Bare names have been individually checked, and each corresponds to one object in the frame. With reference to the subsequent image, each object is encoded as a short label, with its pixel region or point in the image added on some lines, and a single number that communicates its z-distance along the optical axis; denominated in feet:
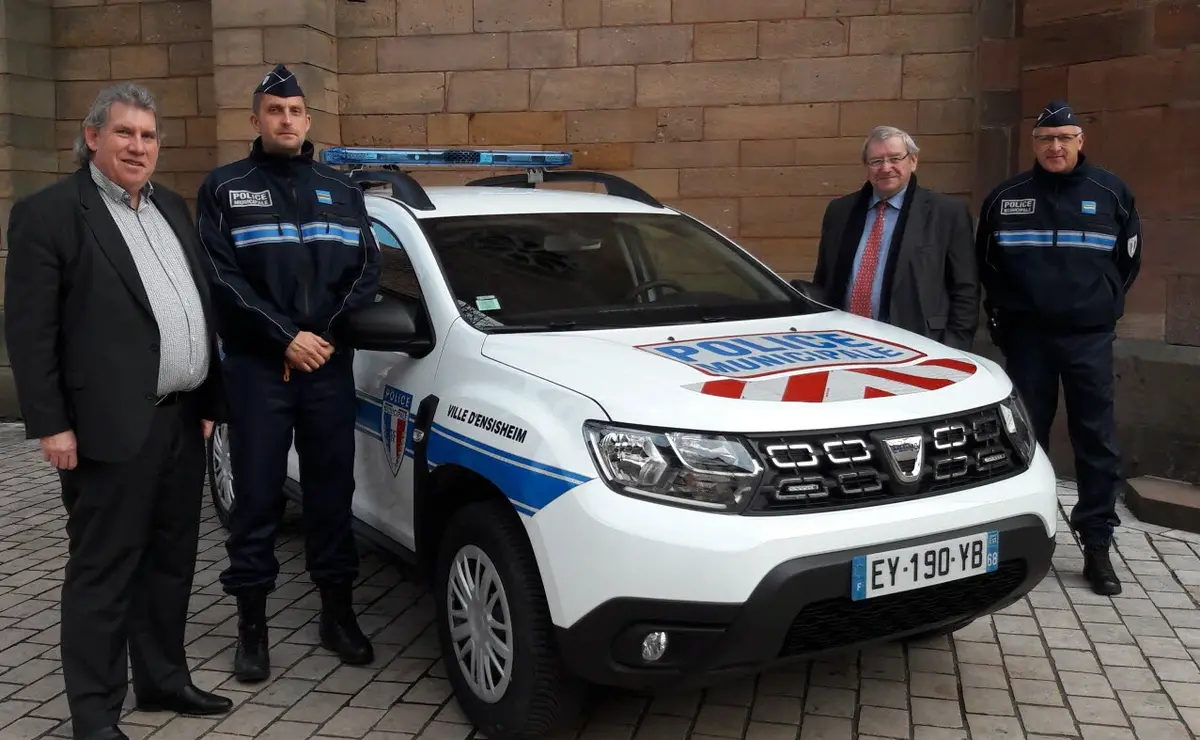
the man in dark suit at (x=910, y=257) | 16.02
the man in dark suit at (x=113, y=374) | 10.44
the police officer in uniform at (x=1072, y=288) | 15.85
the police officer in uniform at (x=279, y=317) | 12.47
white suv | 9.61
